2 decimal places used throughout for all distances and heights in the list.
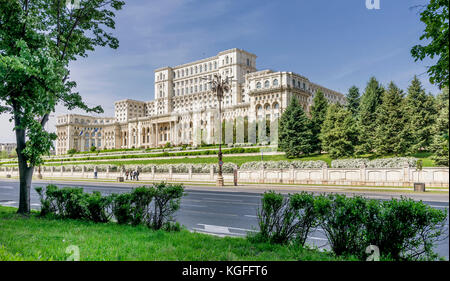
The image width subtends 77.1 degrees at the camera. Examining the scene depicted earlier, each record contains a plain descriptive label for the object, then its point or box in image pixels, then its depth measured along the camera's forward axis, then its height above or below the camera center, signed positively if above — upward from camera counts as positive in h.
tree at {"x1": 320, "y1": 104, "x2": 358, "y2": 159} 42.00 +2.65
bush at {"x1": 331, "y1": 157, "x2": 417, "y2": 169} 28.25 -1.19
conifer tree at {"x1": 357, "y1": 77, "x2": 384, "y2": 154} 41.56 +5.64
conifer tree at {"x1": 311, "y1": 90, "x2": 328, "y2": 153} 49.53 +6.81
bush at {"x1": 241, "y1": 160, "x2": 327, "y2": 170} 34.30 -1.66
